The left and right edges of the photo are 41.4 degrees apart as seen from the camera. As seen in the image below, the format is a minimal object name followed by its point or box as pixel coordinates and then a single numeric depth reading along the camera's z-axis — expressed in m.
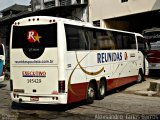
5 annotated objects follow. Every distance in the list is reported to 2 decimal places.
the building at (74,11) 16.24
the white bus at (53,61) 6.90
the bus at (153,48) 13.21
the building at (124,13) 14.14
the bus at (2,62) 11.00
